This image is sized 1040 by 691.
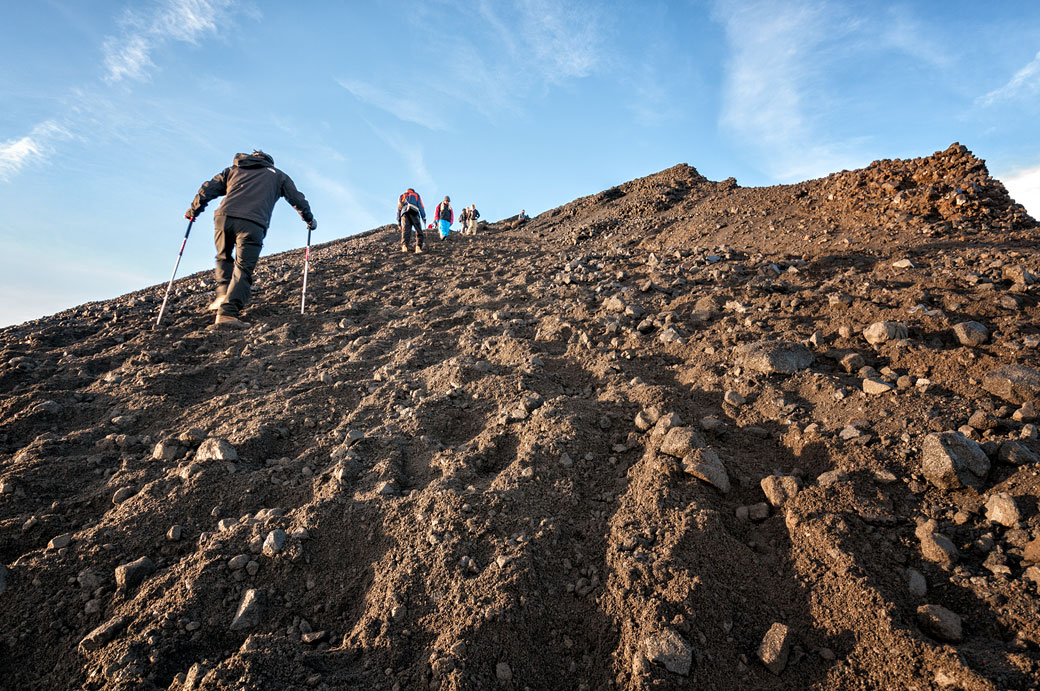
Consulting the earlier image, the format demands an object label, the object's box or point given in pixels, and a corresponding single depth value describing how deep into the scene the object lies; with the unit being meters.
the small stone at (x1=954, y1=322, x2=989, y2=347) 4.08
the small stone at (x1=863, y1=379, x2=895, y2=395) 3.72
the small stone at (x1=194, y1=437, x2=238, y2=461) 3.76
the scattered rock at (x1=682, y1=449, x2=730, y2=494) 3.18
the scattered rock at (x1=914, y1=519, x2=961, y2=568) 2.54
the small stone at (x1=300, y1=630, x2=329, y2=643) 2.48
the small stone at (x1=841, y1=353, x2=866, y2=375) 4.17
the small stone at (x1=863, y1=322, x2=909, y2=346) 4.37
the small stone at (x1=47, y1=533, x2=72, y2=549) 3.04
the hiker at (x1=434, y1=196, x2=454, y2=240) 17.92
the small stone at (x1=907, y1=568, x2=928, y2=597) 2.43
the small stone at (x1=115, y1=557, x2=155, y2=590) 2.80
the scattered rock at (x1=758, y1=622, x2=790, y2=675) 2.21
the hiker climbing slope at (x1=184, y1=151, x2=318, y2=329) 7.48
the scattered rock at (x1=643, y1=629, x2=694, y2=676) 2.19
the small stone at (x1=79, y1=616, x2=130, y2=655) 2.47
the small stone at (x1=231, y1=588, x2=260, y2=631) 2.56
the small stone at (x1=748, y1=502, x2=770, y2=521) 2.99
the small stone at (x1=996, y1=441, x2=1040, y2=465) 2.87
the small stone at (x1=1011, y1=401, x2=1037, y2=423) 3.21
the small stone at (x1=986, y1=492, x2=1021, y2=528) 2.62
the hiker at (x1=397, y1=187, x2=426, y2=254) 12.98
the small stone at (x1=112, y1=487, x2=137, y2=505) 3.51
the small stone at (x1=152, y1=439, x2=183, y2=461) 3.95
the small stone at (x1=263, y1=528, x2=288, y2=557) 2.92
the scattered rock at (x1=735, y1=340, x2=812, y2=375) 4.29
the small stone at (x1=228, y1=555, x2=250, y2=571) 2.84
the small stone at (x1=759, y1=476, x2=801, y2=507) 3.03
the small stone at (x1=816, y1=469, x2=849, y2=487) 3.03
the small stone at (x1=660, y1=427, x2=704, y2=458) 3.37
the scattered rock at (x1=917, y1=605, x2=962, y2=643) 2.21
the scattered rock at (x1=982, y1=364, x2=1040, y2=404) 3.42
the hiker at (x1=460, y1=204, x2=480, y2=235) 23.08
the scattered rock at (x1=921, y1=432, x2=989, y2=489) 2.89
